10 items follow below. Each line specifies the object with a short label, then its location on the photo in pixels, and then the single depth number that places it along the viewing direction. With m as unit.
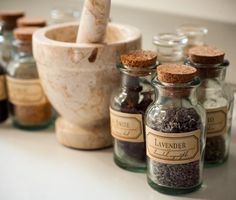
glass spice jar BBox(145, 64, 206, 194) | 0.46
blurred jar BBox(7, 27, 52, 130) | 0.60
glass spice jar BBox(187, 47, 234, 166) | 0.50
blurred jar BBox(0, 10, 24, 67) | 0.67
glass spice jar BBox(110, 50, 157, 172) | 0.49
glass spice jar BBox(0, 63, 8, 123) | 0.62
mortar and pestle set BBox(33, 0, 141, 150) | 0.51
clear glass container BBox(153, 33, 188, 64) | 0.55
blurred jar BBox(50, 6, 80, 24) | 0.68
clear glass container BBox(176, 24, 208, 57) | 0.59
